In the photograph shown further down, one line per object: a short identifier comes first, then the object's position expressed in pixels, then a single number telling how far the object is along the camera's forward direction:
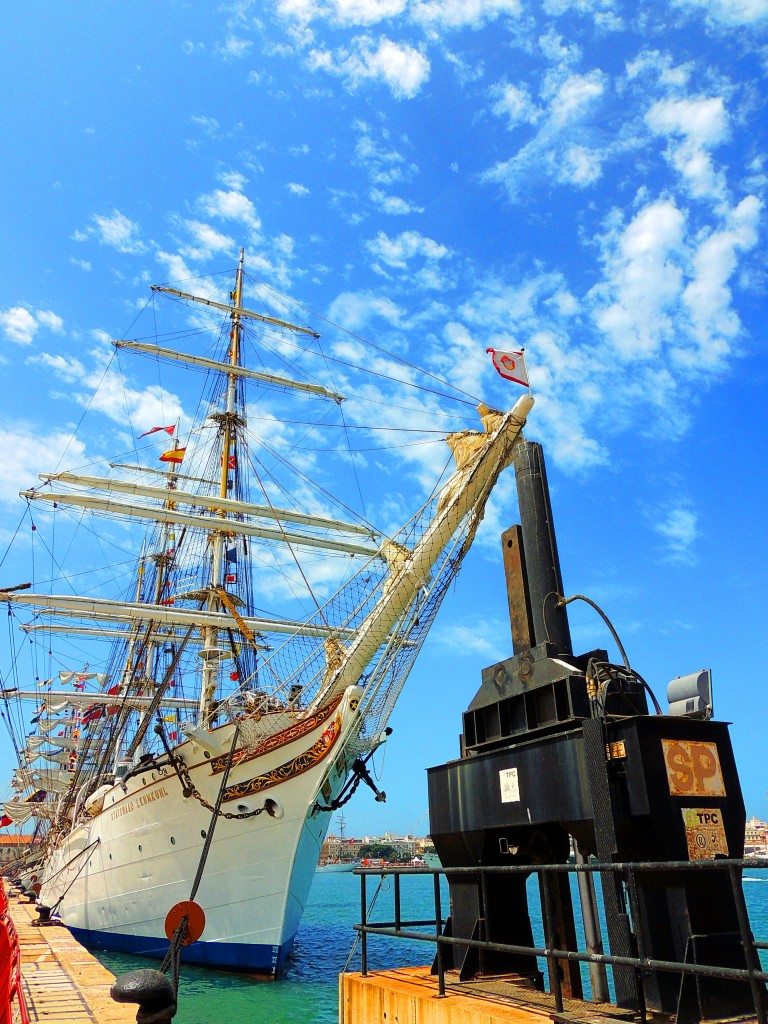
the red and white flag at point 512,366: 10.15
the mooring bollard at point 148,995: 3.31
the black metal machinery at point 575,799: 4.30
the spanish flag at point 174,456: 31.00
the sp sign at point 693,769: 4.57
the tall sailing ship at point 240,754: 14.85
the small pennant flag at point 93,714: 44.03
